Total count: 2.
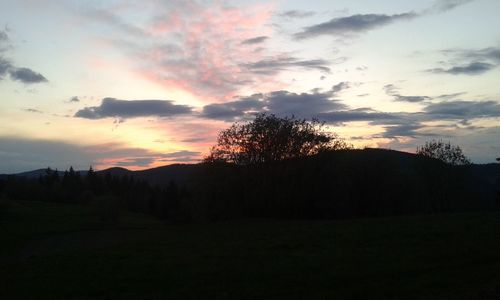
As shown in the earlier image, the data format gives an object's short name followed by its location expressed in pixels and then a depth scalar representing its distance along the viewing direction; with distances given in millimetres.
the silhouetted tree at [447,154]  65188
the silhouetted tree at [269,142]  48375
